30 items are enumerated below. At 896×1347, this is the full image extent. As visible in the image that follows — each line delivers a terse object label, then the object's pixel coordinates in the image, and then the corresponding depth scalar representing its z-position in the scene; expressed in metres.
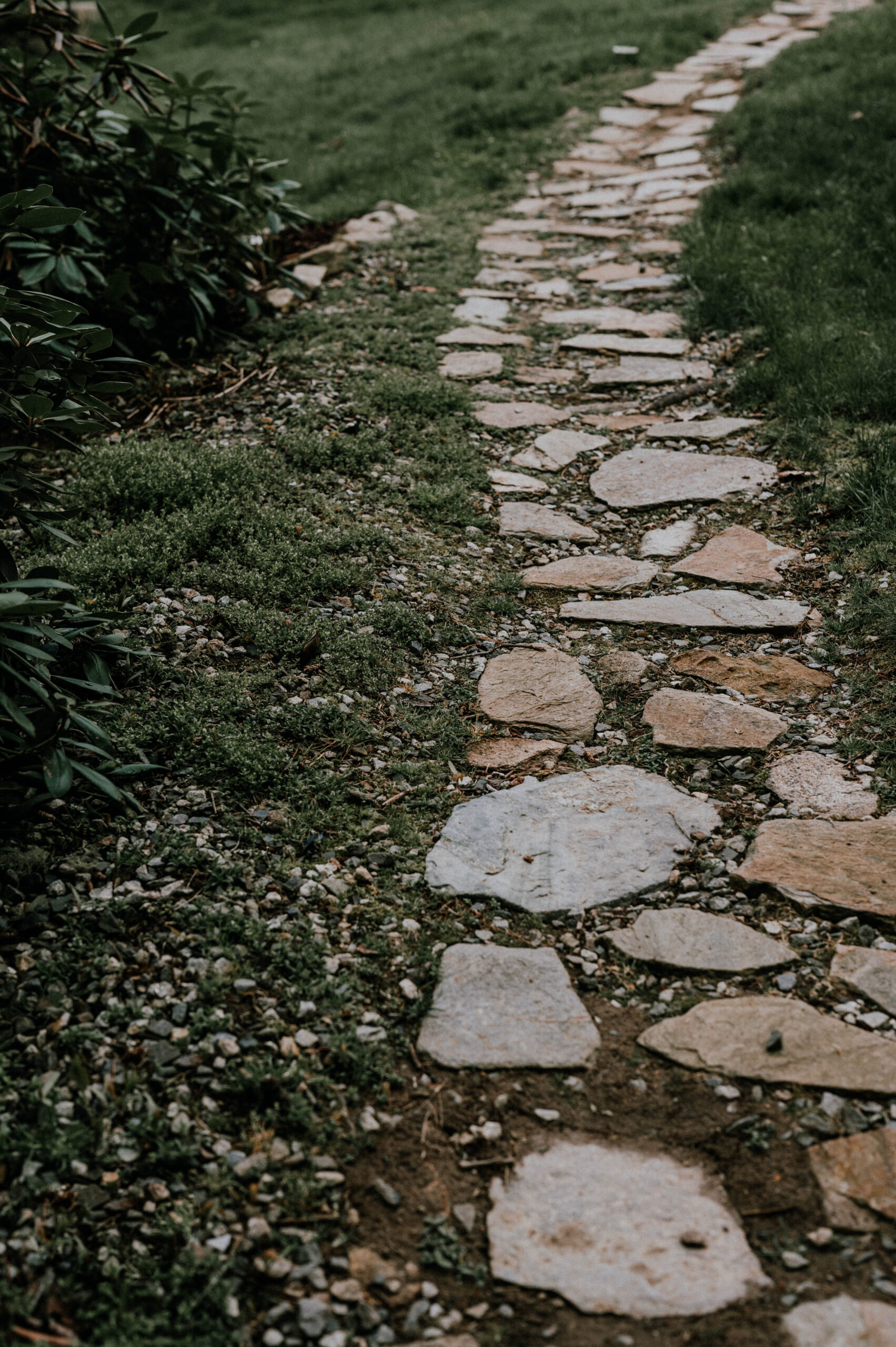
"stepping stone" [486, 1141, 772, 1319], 1.61
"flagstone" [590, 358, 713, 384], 4.86
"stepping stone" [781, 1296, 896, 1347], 1.51
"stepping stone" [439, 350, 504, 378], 4.86
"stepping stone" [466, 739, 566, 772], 2.78
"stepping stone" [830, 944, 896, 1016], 2.06
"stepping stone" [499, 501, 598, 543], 3.82
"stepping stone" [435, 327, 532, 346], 5.18
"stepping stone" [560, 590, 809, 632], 3.25
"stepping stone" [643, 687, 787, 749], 2.79
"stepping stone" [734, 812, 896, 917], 2.28
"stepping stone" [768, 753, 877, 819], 2.53
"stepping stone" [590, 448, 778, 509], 3.99
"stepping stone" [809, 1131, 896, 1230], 1.69
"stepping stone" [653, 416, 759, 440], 4.36
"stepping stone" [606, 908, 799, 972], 2.17
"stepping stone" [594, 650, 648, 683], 3.06
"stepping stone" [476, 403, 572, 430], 4.52
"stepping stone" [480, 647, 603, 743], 2.91
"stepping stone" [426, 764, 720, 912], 2.38
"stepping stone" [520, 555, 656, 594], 3.52
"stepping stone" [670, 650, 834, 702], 2.97
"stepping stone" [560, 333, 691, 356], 5.11
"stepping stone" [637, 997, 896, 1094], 1.91
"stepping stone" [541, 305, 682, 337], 5.34
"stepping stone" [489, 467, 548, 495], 4.09
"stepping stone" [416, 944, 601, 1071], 2.00
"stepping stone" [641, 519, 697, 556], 3.70
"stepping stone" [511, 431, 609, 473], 4.27
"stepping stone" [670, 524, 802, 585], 3.47
